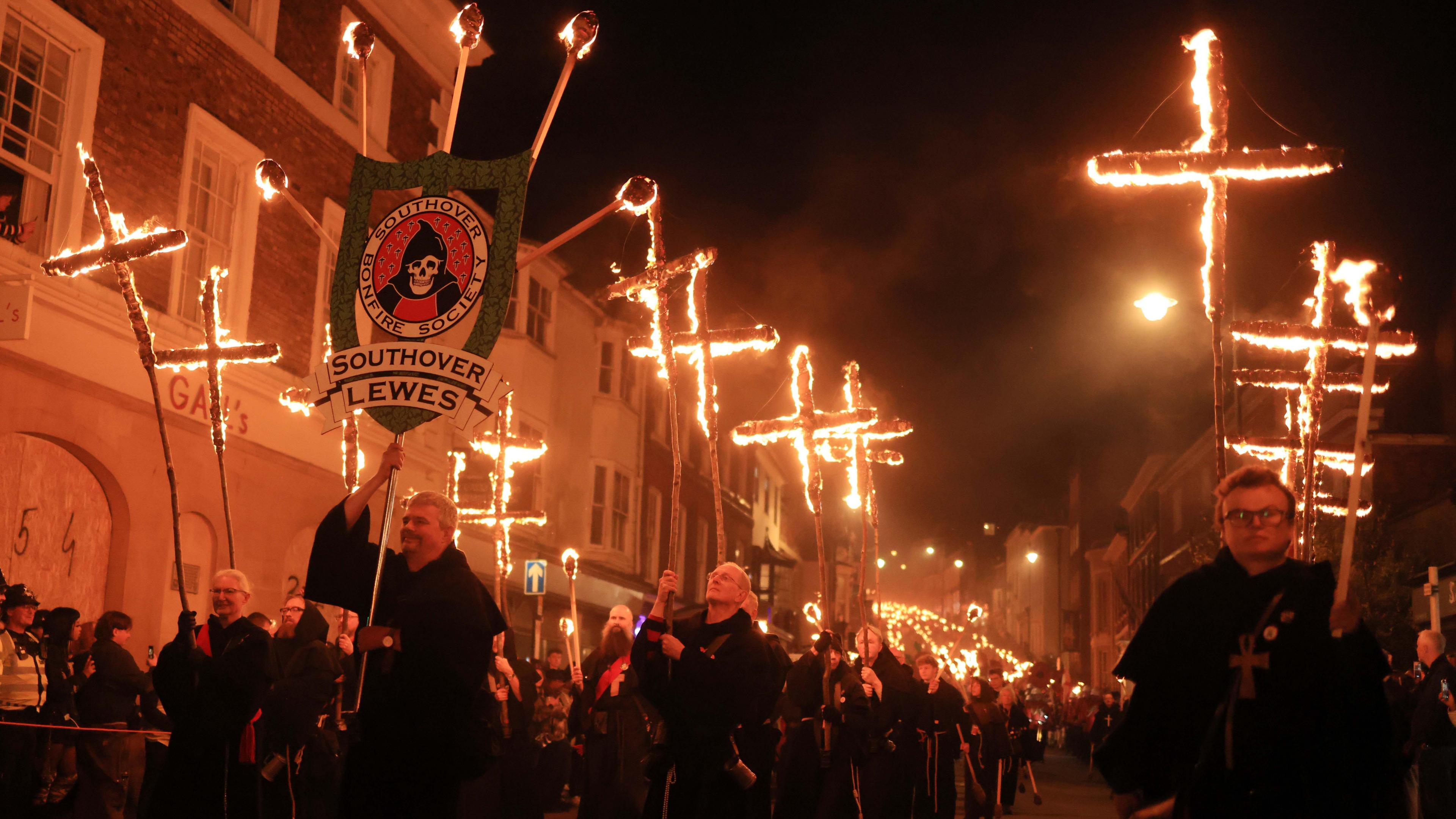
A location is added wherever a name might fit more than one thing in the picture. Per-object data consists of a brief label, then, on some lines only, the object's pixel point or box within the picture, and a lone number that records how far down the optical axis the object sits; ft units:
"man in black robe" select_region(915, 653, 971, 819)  46.19
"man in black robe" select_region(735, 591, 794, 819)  26.11
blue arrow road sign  64.34
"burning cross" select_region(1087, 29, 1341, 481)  25.90
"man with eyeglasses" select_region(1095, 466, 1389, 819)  13.03
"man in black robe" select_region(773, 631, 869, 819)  39.60
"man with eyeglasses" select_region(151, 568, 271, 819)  22.93
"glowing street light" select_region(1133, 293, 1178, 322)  38.34
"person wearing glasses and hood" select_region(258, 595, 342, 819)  26.27
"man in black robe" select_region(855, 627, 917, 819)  41.19
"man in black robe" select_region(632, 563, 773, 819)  24.61
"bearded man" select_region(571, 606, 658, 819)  35.78
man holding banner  18.19
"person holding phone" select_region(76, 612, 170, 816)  30.42
